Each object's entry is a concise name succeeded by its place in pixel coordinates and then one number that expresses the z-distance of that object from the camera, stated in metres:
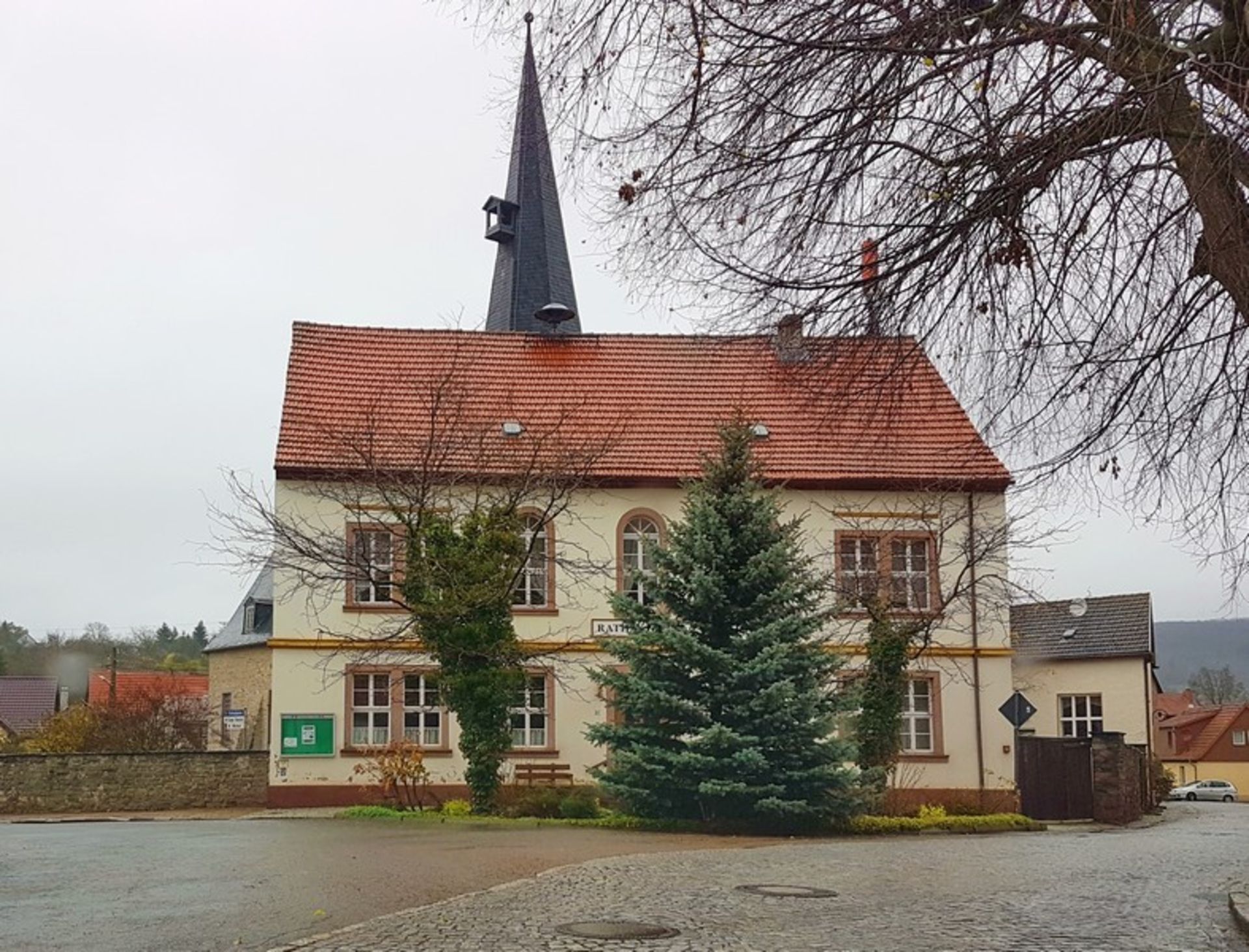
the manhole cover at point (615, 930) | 9.56
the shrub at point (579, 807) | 21.86
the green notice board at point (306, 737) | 28.92
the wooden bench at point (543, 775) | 29.05
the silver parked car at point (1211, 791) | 71.62
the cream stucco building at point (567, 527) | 28.91
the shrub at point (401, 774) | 27.03
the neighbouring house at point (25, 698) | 63.56
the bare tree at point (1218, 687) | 105.56
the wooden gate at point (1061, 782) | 30.52
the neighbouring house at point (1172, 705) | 85.44
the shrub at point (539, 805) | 22.12
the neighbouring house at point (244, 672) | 41.53
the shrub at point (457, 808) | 22.95
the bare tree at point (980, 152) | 7.70
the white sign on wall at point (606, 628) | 29.86
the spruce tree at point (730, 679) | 20.81
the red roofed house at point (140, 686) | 42.99
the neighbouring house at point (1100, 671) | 45.09
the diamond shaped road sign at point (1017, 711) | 28.09
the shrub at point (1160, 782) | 39.97
